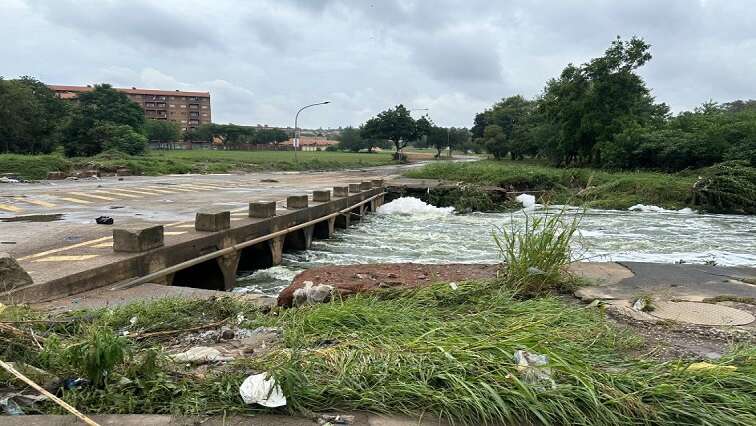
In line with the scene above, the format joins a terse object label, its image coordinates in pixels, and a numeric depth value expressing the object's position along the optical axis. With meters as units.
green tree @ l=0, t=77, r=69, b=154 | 44.19
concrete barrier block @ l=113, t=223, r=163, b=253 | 7.89
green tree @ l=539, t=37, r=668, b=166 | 38.94
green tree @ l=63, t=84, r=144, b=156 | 44.88
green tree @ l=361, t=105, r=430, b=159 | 75.25
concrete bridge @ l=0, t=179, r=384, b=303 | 6.67
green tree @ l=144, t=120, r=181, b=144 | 90.09
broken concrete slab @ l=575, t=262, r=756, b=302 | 6.30
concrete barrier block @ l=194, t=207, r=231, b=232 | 10.19
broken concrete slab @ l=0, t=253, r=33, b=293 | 5.69
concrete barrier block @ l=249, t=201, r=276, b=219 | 12.77
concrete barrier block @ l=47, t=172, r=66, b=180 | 29.34
